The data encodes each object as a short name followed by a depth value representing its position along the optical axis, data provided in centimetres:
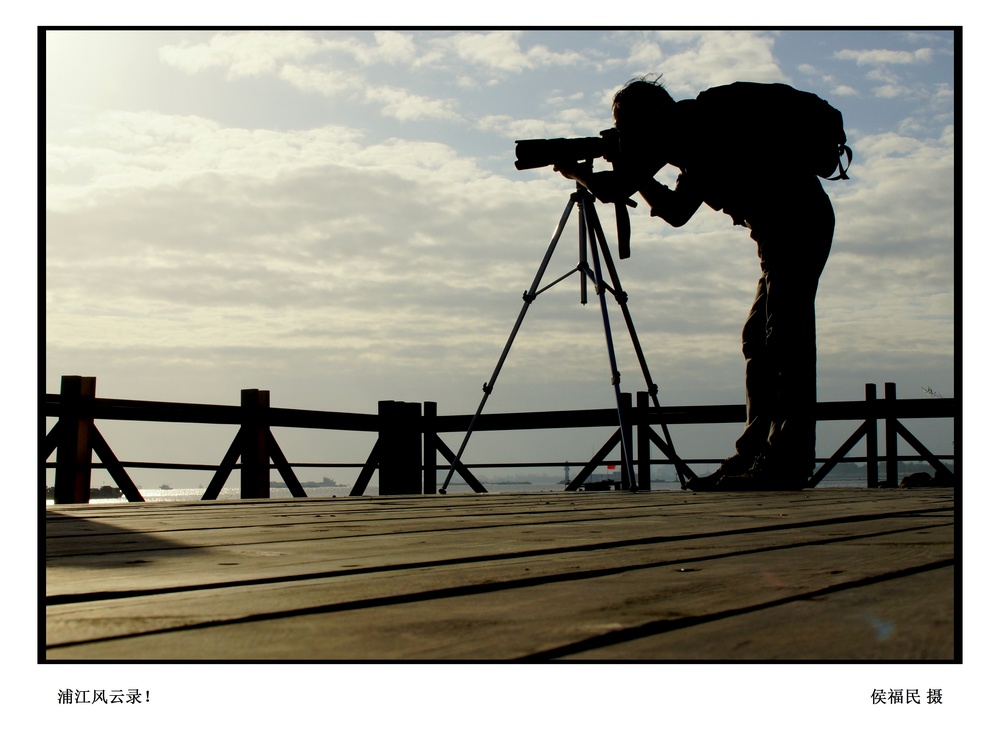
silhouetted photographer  496
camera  536
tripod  596
